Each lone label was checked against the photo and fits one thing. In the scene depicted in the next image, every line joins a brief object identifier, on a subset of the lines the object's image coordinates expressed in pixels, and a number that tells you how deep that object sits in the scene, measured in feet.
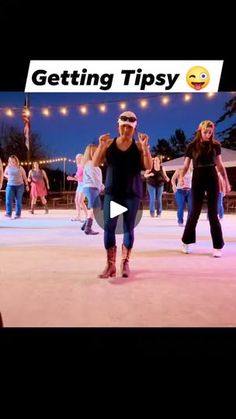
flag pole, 58.28
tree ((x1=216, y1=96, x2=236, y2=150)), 86.02
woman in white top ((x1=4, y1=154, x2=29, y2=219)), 34.76
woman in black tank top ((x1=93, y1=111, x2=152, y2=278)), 12.06
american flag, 54.46
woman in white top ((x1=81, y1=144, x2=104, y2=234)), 21.83
